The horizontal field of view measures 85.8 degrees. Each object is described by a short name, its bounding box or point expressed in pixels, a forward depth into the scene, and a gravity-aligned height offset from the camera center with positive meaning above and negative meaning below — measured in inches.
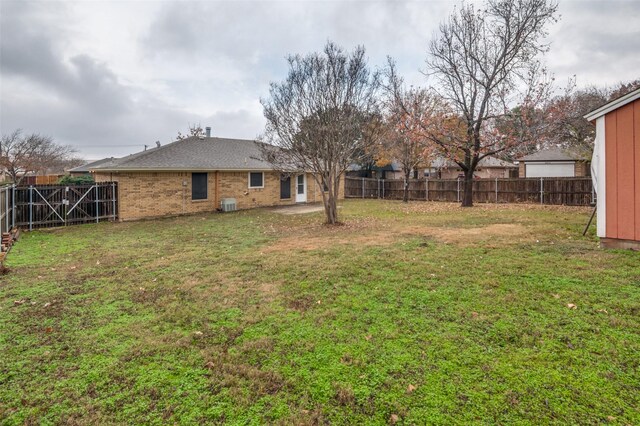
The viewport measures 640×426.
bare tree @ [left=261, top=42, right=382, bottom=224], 443.5 +124.8
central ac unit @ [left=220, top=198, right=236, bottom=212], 671.8 +3.1
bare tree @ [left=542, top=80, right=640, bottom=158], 623.8 +179.0
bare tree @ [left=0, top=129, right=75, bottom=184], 1098.1 +188.1
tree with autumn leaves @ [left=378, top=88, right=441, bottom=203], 664.4 +155.0
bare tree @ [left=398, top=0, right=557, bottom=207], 625.9 +260.8
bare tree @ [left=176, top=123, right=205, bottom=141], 1368.1 +301.4
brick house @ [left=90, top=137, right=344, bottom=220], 571.8 +51.2
